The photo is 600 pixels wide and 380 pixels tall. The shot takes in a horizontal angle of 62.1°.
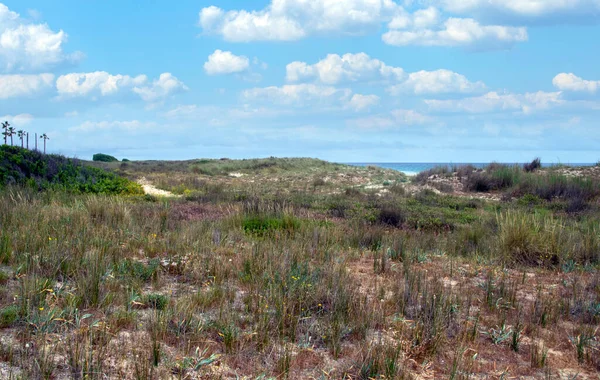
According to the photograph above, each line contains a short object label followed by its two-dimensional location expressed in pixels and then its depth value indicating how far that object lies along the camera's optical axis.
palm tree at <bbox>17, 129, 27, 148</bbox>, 37.77
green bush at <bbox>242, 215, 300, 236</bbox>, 9.70
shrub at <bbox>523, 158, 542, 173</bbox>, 28.30
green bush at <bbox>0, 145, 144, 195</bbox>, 16.23
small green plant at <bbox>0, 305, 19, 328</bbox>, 4.07
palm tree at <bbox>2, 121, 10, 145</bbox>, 42.38
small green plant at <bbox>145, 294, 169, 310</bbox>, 4.77
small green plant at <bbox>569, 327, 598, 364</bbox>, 4.36
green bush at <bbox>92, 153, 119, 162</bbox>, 68.56
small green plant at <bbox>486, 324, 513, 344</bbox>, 4.54
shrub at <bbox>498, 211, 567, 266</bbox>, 8.24
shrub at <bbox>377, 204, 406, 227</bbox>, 13.73
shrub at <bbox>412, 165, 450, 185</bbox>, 30.34
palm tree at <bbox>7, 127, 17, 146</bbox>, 42.73
